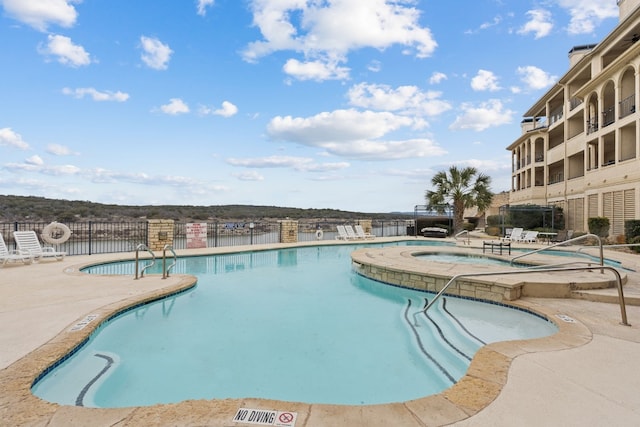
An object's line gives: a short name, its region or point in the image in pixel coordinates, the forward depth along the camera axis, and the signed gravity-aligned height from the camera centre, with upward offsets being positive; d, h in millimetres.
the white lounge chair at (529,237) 16359 -896
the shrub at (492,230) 20864 -765
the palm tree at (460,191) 21188 +1669
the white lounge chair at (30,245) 9781 -842
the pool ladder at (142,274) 7091 -1294
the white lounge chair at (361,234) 18925 -915
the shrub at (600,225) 15250 -293
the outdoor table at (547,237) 17261 -948
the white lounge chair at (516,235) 16797 -820
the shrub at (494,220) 22300 -124
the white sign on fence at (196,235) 14180 -765
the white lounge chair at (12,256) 9086 -1076
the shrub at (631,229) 12720 -384
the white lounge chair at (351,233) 18550 -844
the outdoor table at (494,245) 12045 -1004
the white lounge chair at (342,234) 18406 -891
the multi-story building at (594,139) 14570 +4295
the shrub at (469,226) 25370 -615
